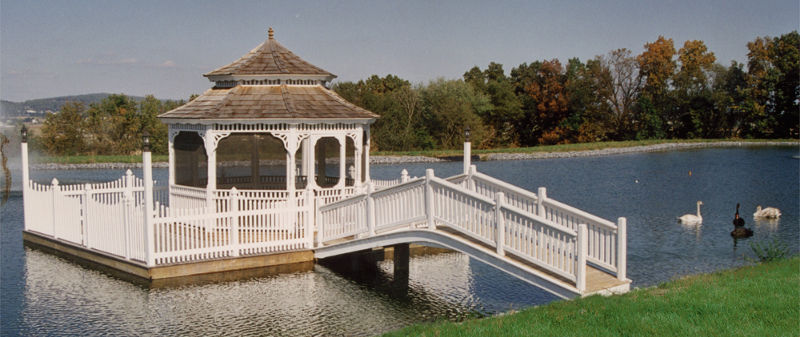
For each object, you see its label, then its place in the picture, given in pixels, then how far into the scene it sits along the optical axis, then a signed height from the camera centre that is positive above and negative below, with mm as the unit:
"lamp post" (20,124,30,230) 19719 -803
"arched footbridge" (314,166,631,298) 11961 -1776
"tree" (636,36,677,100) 70688 +6490
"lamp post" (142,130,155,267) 14961 -1404
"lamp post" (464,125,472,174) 16438 -443
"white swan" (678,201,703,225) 24219 -2875
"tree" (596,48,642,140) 71000 +4190
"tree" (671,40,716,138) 69438 +3468
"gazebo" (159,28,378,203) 18078 +110
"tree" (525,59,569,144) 69500 +2926
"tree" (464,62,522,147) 68675 +1938
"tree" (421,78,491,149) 59875 +1590
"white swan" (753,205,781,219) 25188 -2791
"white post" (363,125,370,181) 20156 -661
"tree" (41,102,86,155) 50031 +231
